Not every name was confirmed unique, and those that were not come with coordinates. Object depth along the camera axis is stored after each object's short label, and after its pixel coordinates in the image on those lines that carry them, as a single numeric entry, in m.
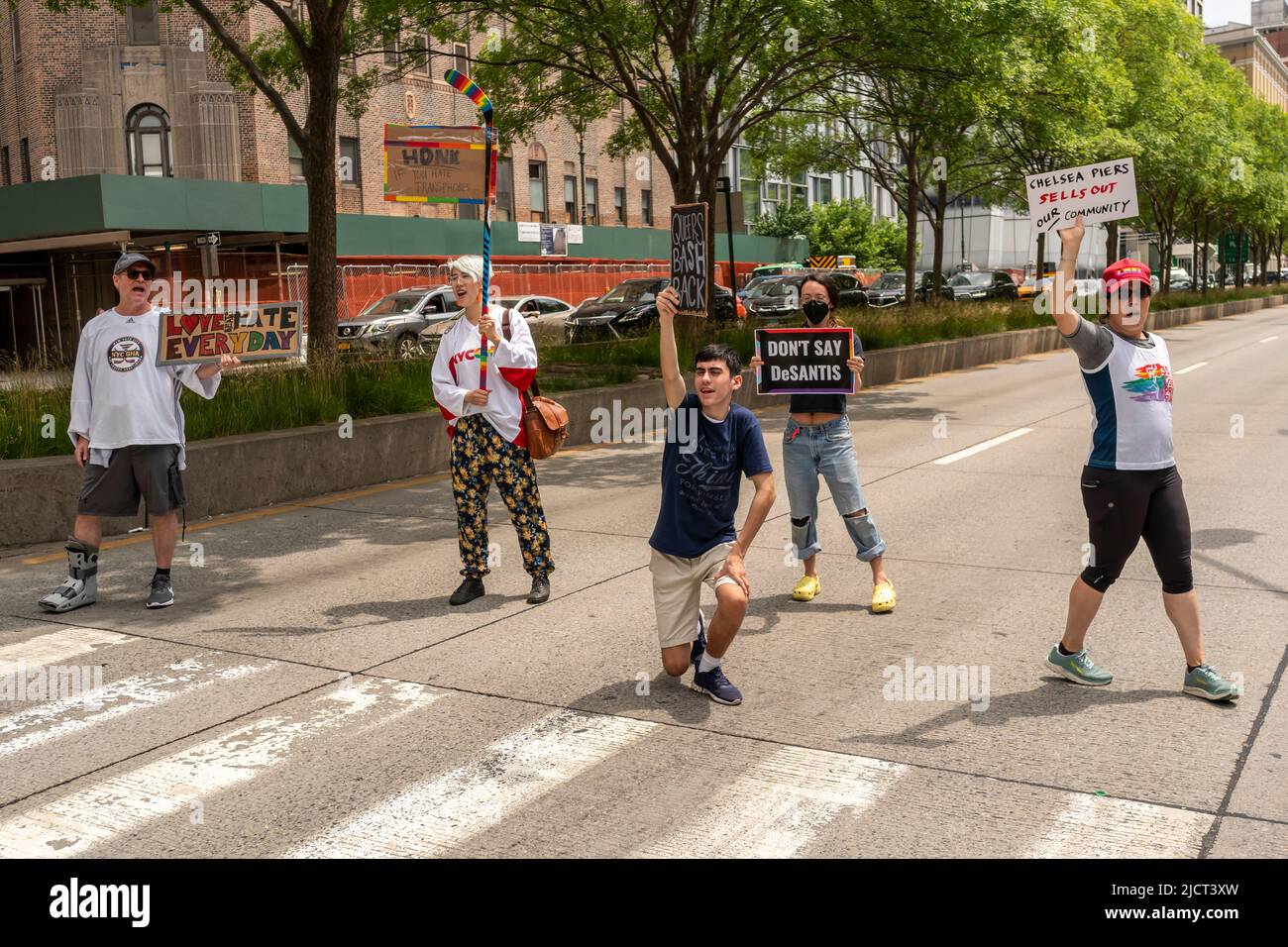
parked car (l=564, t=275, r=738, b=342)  28.47
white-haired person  7.38
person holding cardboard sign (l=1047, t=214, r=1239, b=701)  5.47
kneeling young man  5.62
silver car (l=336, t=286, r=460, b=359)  27.62
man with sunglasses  7.36
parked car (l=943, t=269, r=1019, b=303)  47.47
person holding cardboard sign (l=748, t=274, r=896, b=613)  7.32
